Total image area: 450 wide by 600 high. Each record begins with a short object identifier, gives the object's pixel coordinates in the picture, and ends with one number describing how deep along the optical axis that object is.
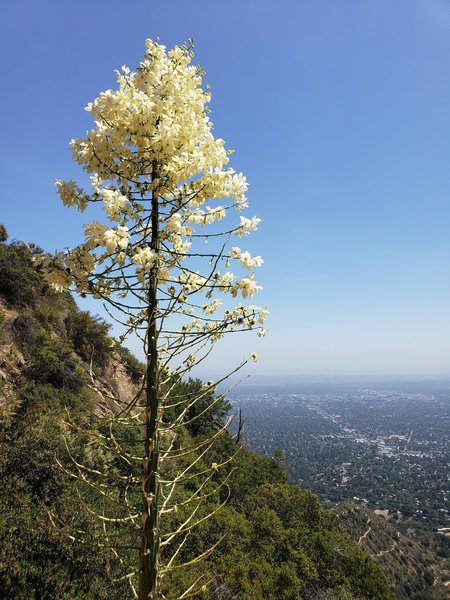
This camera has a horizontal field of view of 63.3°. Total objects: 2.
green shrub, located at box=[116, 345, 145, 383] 20.50
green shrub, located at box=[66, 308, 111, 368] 17.08
